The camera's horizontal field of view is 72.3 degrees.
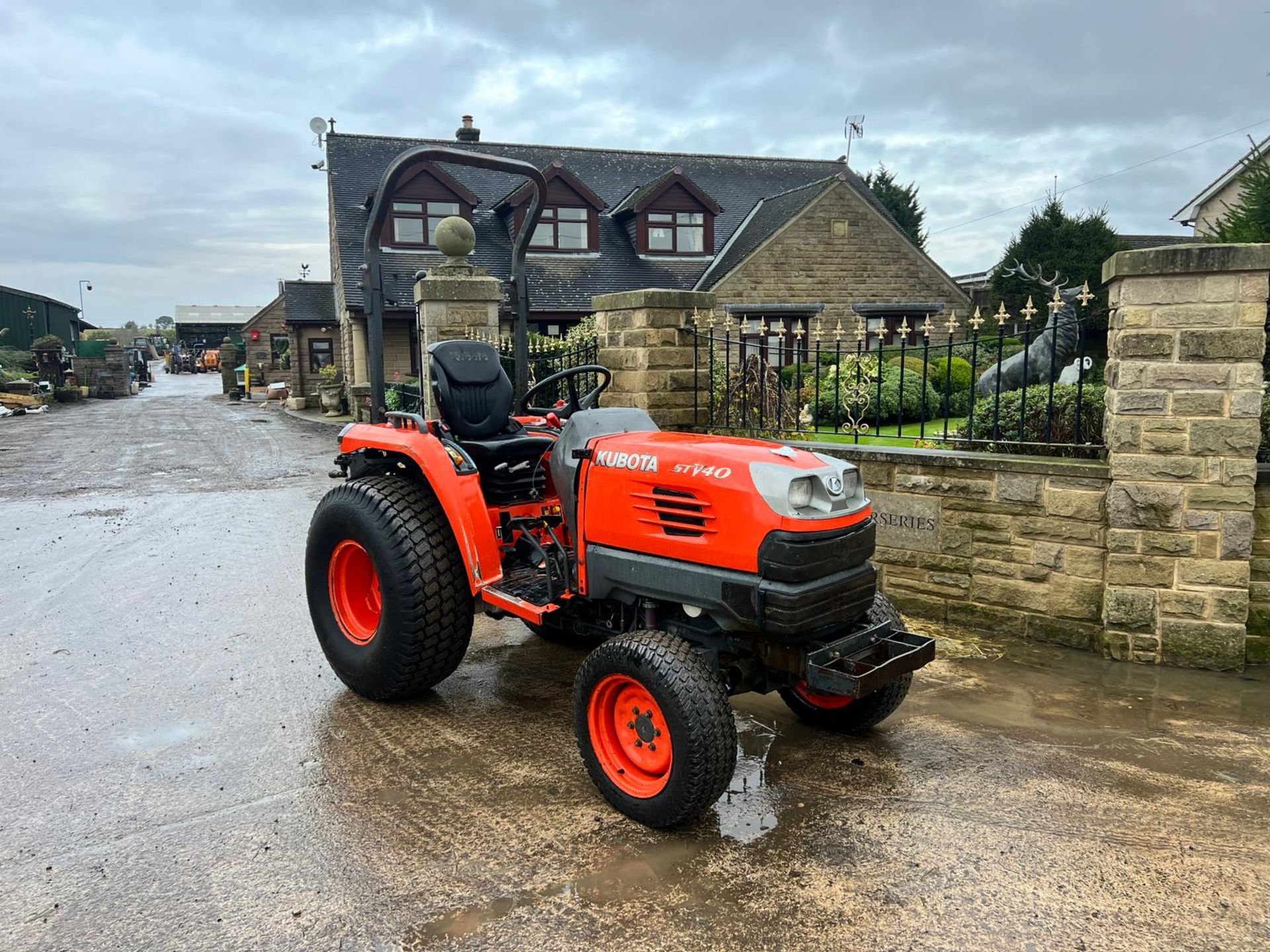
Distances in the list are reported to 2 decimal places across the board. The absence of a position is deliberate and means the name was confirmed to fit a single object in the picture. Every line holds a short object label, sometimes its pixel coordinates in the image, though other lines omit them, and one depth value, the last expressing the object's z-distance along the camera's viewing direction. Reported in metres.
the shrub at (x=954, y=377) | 11.06
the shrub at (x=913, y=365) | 11.05
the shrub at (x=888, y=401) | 8.34
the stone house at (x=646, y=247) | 19.78
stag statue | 8.59
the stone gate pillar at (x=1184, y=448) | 4.45
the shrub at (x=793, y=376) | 10.73
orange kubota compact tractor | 2.92
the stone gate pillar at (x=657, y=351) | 6.26
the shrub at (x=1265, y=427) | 4.82
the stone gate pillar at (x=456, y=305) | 8.15
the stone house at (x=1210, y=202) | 20.03
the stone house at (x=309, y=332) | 25.86
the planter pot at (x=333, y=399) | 22.06
